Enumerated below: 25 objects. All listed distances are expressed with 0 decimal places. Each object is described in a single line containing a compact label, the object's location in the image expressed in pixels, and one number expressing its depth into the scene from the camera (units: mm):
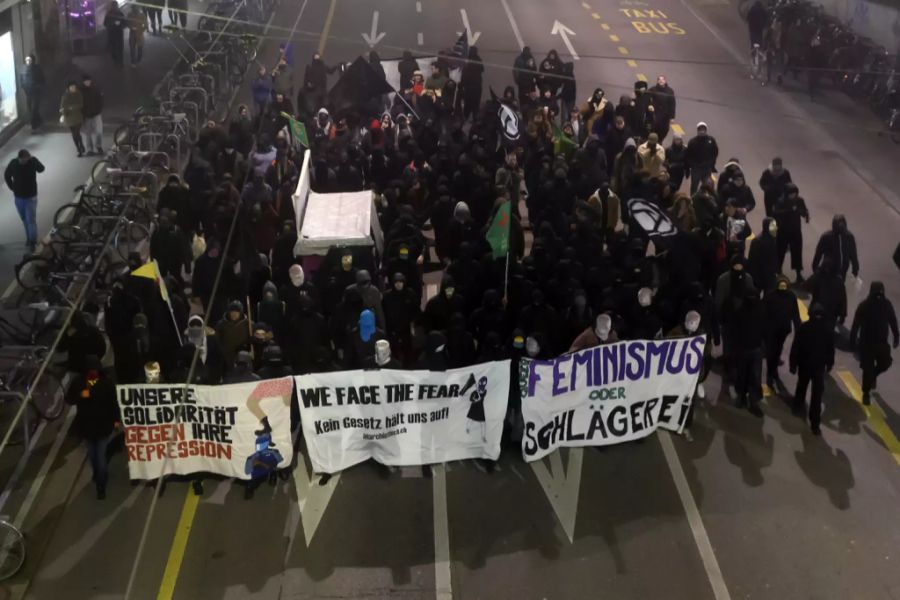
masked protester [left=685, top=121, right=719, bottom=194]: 16906
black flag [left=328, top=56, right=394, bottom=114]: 18156
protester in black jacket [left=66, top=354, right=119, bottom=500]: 10141
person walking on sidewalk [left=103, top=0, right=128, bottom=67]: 25766
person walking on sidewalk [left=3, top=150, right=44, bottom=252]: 15359
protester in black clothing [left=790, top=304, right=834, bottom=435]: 11281
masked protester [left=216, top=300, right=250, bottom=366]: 11406
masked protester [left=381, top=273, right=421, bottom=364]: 12141
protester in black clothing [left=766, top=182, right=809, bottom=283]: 14672
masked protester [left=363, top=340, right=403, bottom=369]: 10398
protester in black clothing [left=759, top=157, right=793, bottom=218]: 15312
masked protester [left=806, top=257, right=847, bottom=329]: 12672
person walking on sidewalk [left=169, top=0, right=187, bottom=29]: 28370
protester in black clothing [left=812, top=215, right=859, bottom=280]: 13844
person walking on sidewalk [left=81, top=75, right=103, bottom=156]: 19438
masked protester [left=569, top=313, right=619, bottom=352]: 10977
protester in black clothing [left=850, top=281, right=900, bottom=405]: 11852
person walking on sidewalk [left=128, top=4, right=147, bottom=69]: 26078
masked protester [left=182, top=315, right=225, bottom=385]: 11023
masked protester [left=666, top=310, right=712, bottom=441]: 11211
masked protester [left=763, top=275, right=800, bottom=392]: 11945
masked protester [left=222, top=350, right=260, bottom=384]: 10391
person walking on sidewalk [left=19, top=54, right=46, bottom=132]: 20281
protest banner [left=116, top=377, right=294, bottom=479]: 10148
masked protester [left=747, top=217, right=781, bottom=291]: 13328
